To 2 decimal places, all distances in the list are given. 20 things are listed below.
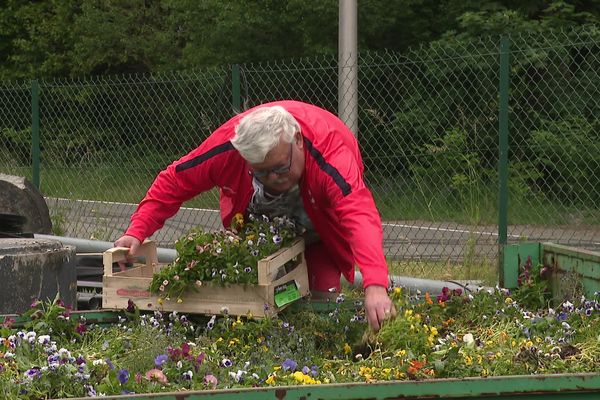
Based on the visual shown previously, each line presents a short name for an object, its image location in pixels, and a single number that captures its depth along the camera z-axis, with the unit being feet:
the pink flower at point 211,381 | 21.49
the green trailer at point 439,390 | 18.74
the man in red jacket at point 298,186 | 26.27
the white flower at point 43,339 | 23.76
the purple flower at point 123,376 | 20.38
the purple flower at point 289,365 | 22.30
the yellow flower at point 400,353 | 22.22
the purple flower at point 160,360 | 21.98
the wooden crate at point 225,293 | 26.86
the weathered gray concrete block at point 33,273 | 31.09
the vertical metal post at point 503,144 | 49.83
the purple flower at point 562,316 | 26.00
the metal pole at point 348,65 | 58.34
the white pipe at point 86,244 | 50.47
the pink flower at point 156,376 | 21.27
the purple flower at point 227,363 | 22.97
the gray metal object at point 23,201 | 52.31
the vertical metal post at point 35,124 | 71.00
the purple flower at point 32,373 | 20.68
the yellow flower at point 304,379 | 20.80
